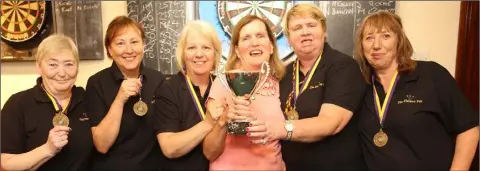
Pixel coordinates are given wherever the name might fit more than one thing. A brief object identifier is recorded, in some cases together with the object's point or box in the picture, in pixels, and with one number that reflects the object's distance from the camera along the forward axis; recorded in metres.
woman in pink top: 1.69
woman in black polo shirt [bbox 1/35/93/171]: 1.72
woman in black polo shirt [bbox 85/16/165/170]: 1.98
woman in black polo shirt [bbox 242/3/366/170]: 1.71
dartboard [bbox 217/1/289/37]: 3.77
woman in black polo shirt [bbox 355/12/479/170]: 1.83
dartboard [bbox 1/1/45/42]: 4.25
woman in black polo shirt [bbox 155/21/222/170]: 1.81
